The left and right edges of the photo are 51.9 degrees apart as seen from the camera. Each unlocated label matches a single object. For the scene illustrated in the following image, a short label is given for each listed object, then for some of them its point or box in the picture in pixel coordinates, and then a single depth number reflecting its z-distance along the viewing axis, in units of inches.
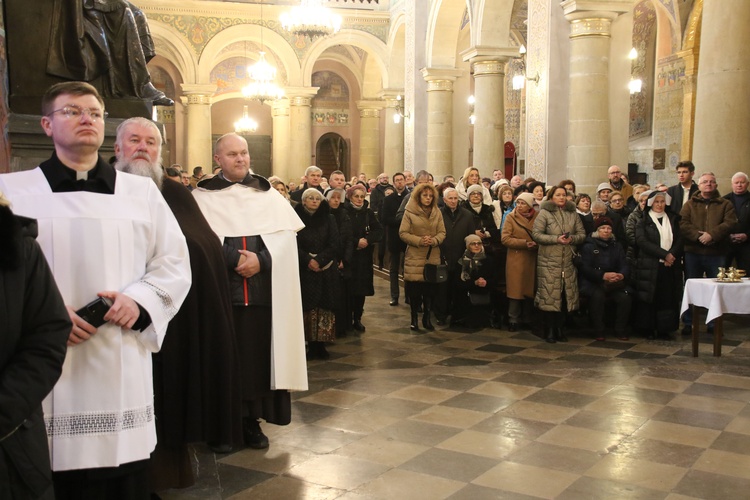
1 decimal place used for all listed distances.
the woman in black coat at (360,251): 326.6
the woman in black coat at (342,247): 295.6
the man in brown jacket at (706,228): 307.1
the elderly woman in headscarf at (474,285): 322.0
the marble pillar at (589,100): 423.2
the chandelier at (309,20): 689.0
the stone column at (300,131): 903.1
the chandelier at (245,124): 944.1
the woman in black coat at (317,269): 270.4
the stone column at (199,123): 864.3
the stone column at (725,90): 335.9
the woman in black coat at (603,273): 303.6
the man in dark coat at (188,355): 139.9
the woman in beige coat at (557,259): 299.6
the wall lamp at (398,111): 838.5
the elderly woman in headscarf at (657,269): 303.4
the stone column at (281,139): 917.8
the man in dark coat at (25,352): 78.0
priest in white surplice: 102.1
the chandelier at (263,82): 765.9
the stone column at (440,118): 682.8
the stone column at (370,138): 1043.9
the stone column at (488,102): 575.8
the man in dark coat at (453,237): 331.6
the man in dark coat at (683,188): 329.4
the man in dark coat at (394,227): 393.7
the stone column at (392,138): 871.7
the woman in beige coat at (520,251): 316.2
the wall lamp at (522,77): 789.9
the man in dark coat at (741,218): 313.9
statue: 176.2
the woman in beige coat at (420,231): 318.7
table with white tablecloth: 264.4
